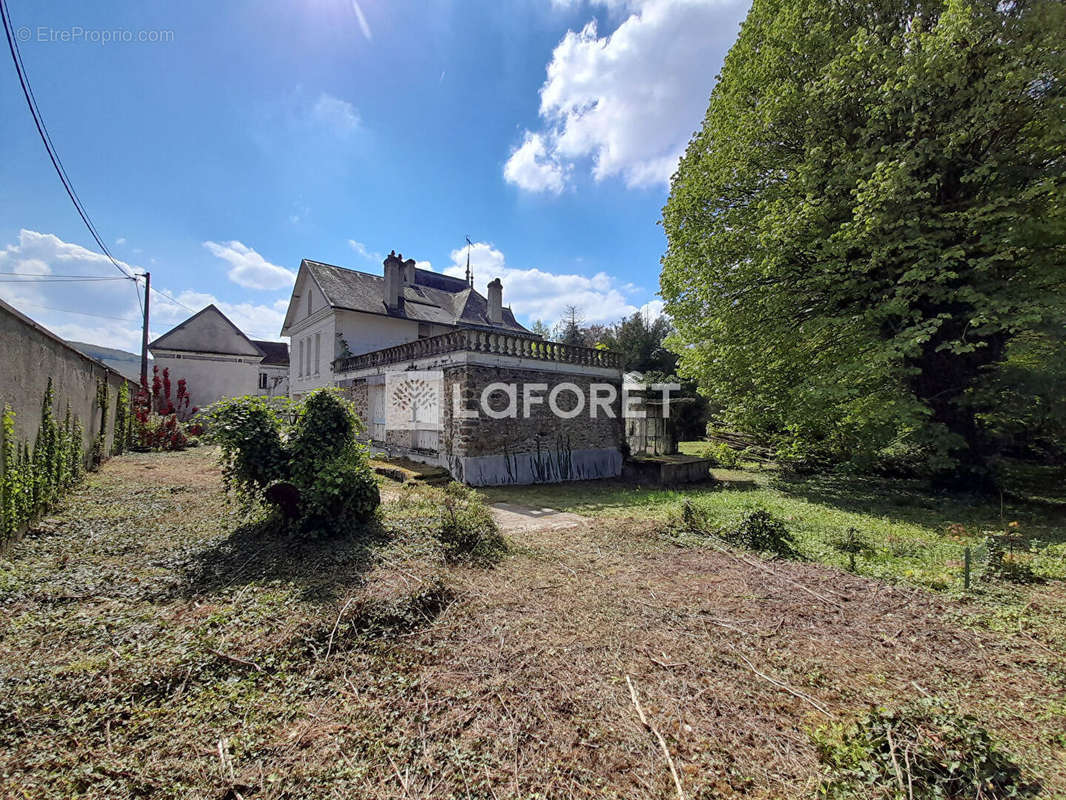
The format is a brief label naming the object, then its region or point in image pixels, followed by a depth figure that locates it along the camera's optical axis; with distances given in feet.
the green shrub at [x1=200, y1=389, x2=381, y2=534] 16.39
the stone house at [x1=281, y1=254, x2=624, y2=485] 33.45
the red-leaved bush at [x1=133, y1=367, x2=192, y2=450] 45.01
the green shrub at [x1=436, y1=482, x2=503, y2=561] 15.71
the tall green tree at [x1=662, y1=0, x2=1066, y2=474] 22.17
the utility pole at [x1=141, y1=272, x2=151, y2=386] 56.70
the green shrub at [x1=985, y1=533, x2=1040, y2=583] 13.47
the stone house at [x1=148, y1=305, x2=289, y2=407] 74.54
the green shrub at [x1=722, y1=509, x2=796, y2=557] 17.19
